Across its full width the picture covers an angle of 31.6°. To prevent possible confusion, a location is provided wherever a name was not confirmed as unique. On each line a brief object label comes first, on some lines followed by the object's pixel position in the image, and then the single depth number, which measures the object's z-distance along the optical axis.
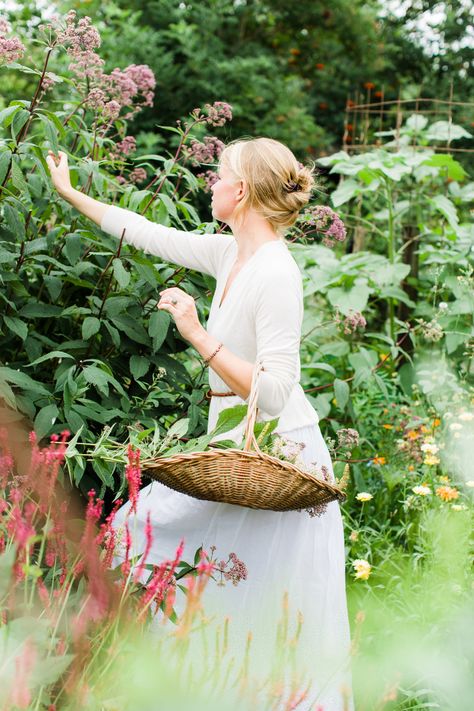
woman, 1.83
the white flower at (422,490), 2.74
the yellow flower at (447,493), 2.80
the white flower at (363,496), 2.78
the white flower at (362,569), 2.43
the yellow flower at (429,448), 2.92
